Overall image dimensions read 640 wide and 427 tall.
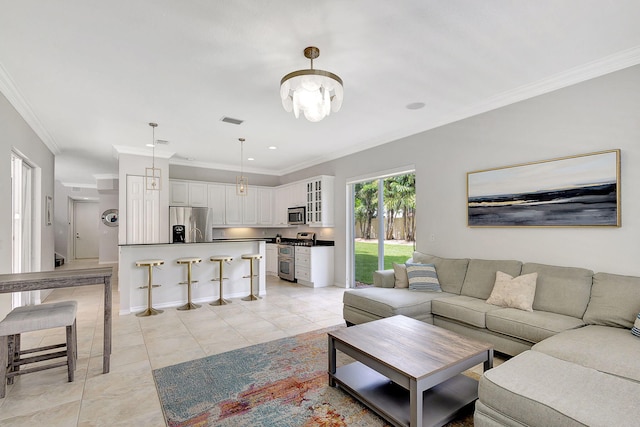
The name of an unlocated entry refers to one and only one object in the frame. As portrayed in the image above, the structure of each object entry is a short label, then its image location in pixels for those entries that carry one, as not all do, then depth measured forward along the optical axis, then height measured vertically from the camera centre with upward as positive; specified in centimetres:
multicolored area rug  206 -132
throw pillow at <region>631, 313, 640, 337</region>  227 -82
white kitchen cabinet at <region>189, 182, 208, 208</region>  712 +62
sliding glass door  525 -7
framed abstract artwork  290 +26
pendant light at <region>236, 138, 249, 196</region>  536 +140
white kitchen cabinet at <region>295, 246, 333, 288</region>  627 -94
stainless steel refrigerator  631 -6
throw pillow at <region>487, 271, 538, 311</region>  298 -73
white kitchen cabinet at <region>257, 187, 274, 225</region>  817 +38
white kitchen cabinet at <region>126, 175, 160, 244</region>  589 +16
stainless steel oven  687 -96
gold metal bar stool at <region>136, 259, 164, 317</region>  444 -86
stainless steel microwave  710 +12
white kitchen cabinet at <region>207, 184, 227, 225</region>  737 +45
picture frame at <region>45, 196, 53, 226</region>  554 +22
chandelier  239 +103
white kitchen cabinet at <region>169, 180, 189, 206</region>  689 +63
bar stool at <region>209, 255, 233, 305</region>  504 -69
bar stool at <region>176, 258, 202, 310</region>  477 -89
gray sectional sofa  151 -87
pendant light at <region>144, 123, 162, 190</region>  598 +93
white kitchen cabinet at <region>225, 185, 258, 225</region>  766 +34
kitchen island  462 -85
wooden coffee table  190 -96
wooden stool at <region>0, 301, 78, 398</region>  232 -81
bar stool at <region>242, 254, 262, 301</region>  528 -86
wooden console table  239 -47
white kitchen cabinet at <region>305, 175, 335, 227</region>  645 +39
